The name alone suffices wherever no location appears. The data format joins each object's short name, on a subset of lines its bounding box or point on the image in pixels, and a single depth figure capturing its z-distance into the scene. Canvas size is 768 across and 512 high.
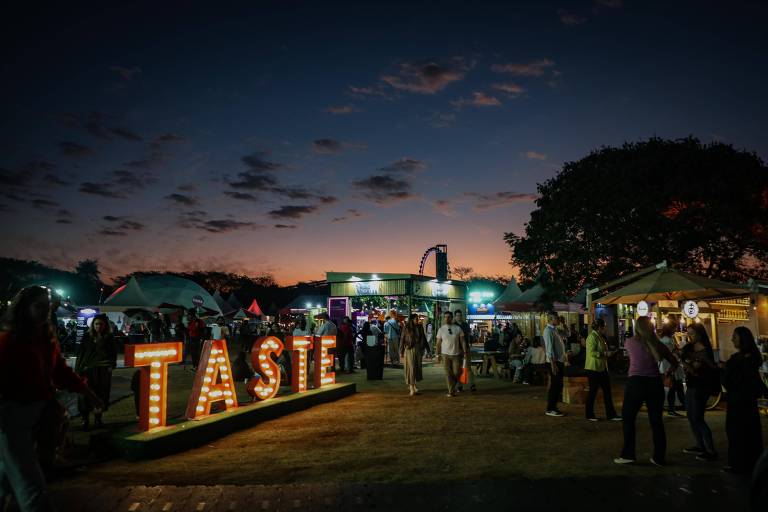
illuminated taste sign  6.73
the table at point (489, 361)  16.89
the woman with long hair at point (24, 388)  3.41
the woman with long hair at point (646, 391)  5.96
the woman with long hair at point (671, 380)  9.38
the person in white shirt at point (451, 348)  11.84
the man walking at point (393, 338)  21.05
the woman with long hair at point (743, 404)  5.61
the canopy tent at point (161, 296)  28.50
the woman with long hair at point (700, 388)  6.39
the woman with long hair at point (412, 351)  12.65
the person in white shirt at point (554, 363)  9.56
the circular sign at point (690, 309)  14.77
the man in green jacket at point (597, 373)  9.12
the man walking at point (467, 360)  12.93
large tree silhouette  21.75
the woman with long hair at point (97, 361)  8.27
